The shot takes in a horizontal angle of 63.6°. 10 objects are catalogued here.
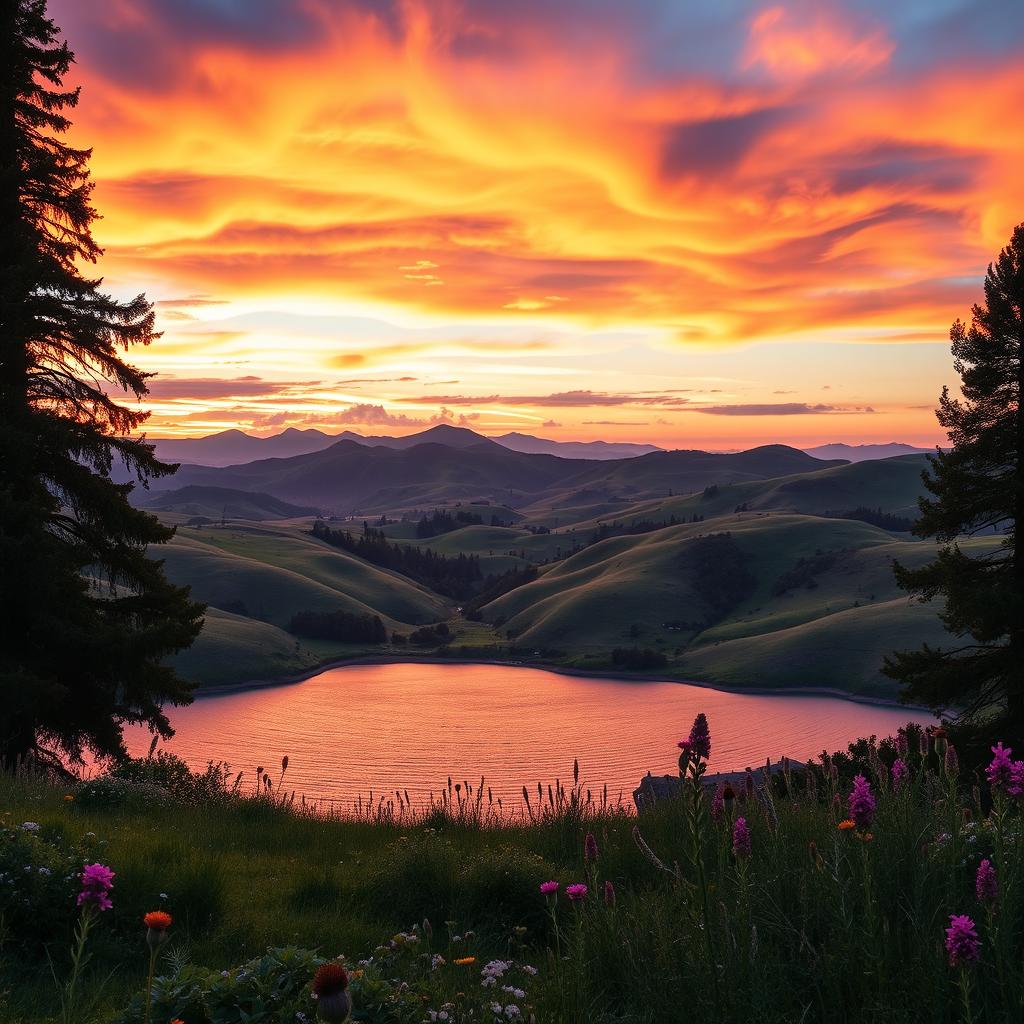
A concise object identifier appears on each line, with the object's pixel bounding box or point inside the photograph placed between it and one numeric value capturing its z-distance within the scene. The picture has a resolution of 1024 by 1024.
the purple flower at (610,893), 5.49
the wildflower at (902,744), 6.75
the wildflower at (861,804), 4.40
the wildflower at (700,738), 4.19
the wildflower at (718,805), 6.47
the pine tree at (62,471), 18.66
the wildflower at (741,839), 5.23
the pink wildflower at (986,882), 4.01
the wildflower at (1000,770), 4.80
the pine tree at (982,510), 26.34
